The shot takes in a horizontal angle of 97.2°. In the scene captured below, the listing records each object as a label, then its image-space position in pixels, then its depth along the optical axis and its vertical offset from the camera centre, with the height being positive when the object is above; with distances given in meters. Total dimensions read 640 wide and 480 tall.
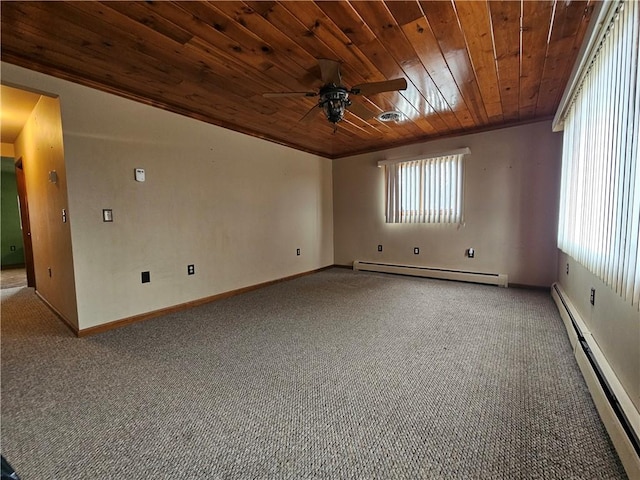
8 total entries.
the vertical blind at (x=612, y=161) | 1.26 +0.30
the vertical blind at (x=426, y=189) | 4.28 +0.43
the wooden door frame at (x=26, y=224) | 4.19 -0.02
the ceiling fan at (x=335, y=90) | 2.15 +1.01
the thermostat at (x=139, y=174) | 2.89 +0.47
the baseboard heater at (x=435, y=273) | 4.02 -0.92
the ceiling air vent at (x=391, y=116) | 3.36 +1.23
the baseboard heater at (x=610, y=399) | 1.12 -0.91
